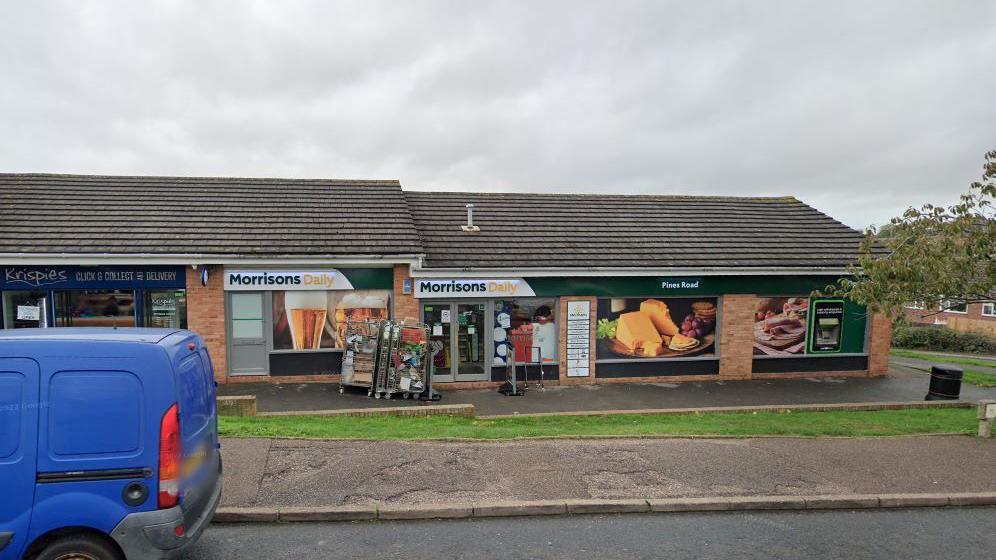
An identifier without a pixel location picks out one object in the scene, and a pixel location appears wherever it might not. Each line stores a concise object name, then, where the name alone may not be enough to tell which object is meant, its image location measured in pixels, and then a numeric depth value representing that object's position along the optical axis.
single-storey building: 12.17
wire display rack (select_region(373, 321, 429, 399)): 11.28
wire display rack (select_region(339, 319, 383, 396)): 11.52
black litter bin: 11.78
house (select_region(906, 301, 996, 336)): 36.01
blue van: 3.88
